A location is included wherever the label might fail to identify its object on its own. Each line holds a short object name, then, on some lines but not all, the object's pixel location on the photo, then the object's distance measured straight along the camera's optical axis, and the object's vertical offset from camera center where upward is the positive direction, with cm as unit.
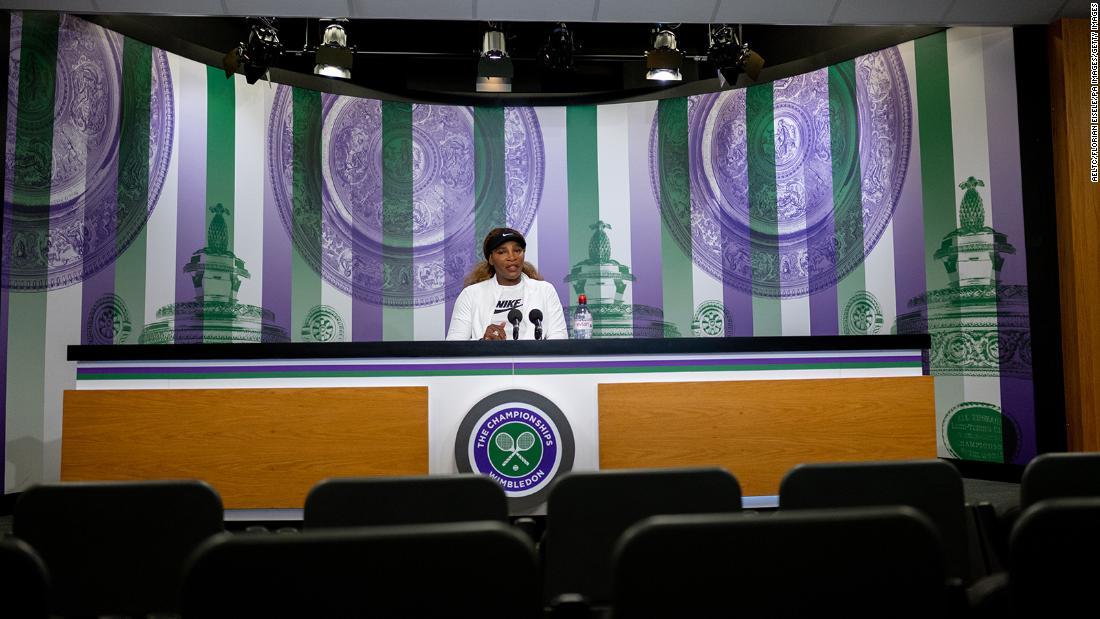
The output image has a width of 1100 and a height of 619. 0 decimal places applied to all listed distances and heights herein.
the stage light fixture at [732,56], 539 +223
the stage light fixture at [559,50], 577 +245
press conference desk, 331 -19
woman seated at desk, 470 +44
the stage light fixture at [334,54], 517 +218
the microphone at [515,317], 375 +23
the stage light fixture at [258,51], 507 +219
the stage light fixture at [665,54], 542 +224
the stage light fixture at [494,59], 555 +229
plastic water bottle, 432 +22
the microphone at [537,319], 374 +23
